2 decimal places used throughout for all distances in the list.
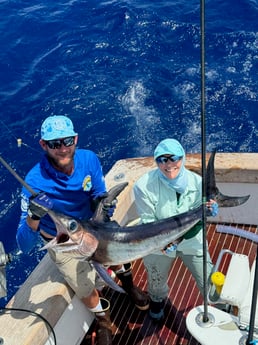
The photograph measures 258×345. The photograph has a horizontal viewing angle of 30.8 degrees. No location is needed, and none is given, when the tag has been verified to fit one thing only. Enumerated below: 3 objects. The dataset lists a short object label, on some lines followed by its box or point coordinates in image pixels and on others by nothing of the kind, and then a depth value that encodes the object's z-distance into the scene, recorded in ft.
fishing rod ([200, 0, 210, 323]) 7.35
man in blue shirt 10.30
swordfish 9.20
